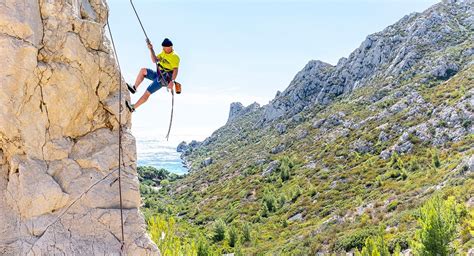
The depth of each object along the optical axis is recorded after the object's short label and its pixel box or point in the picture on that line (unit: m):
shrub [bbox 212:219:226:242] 55.09
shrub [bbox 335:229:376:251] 35.81
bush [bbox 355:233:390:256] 27.48
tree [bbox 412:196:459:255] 25.98
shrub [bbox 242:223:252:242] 53.53
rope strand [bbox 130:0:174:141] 10.56
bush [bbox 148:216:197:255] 23.53
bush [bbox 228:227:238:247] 51.91
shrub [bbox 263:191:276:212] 67.56
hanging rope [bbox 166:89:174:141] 11.45
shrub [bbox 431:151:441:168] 49.36
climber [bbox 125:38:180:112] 10.55
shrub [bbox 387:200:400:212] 42.14
